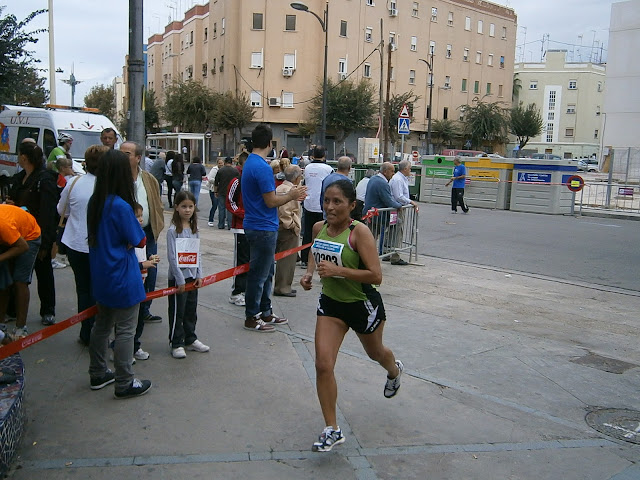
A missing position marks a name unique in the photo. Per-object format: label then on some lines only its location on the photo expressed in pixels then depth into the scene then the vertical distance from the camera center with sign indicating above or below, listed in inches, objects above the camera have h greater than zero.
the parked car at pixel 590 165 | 2371.3 -7.3
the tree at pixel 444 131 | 2333.9 +98.6
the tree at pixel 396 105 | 2144.4 +170.0
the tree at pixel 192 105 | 2101.4 +141.5
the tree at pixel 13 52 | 550.3 +77.9
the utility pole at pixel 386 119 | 1274.6 +75.5
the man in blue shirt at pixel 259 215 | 234.1 -25.4
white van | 641.6 +13.5
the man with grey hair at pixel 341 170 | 366.0 -10.6
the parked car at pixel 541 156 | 2077.1 +17.7
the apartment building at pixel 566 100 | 3508.9 +352.9
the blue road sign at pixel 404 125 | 856.3 +42.1
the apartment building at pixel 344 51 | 2004.2 +361.3
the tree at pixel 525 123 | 2623.0 +160.4
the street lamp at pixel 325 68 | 1087.2 +168.4
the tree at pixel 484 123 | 2369.6 +138.8
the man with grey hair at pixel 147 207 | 215.0 -22.7
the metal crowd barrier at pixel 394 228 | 408.2 -49.7
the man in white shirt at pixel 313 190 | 370.9 -23.0
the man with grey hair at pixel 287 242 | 306.5 -45.6
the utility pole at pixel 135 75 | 344.2 +38.9
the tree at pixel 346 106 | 1994.3 +149.4
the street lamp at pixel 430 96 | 2121.6 +210.0
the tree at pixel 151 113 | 2591.0 +133.3
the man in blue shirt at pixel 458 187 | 776.3 -36.5
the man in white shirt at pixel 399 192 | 427.8 -25.6
